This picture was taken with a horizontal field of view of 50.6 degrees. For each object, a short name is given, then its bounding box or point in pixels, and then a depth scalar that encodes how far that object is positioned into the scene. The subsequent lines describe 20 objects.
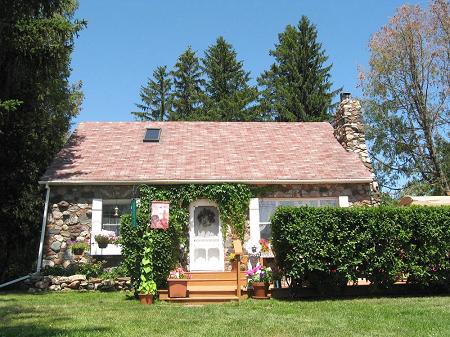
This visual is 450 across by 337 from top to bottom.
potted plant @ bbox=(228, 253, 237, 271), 11.60
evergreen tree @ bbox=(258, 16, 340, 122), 27.23
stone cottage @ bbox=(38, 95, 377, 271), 12.43
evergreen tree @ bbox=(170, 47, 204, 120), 30.50
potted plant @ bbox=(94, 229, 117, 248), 12.10
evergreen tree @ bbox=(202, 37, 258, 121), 27.77
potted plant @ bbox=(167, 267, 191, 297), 9.55
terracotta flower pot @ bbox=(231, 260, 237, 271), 11.81
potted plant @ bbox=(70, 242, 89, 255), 12.13
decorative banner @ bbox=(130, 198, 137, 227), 9.90
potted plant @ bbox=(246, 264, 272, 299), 9.62
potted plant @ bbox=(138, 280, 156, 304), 9.17
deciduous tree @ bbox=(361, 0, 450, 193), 23.56
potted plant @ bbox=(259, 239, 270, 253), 11.07
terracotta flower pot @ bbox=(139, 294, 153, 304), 9.16
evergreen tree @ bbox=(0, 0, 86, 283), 12.28
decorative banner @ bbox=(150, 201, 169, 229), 10.19
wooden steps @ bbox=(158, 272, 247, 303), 9.49
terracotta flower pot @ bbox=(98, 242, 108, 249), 12.16
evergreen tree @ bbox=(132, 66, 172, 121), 32.31
